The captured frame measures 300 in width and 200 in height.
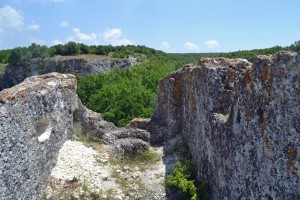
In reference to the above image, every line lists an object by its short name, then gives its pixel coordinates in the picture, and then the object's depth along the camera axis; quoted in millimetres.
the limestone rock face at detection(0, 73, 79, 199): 4295
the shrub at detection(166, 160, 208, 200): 5025
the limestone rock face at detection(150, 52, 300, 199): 2869
